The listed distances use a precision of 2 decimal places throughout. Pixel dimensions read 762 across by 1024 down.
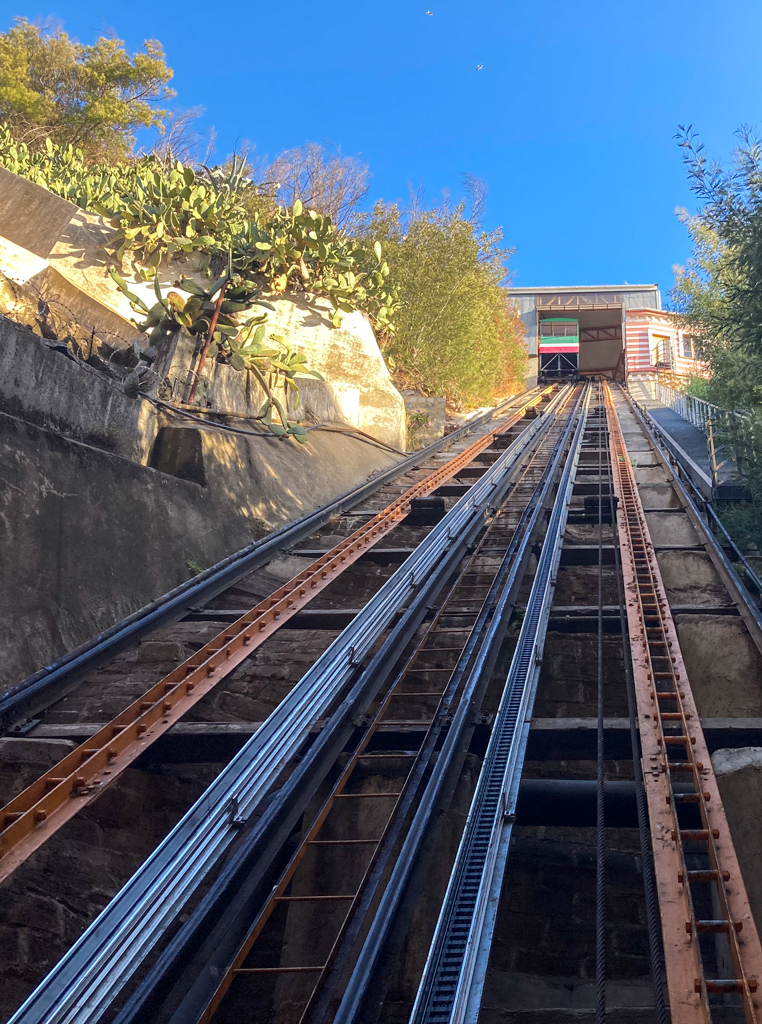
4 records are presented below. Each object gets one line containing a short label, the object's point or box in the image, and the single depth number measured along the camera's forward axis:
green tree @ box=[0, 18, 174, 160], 20.02
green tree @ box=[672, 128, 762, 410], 7.14
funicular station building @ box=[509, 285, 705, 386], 38.53
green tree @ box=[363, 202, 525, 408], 18.53
